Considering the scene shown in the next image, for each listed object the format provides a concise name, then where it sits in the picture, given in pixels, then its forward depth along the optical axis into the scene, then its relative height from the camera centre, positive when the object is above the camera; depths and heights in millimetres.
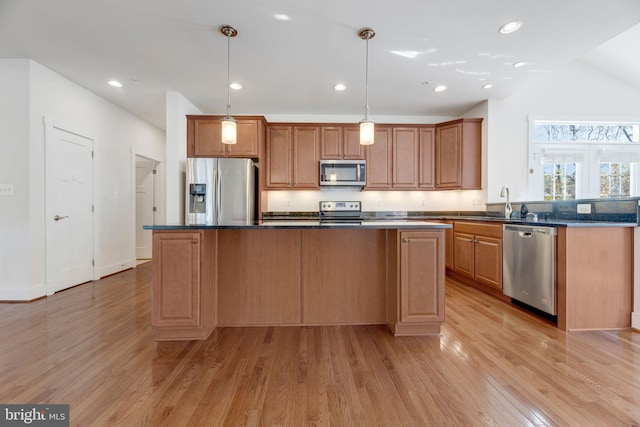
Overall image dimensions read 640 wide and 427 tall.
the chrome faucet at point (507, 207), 3559 +57
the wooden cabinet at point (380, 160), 4633 +850
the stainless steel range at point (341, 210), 4656 +24
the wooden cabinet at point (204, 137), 4137 +1099
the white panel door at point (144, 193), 5582 +369
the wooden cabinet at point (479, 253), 3234 -529
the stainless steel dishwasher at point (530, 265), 2506 -525
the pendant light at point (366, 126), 2441 +749
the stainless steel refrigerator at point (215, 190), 3838 +293
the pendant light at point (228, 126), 2494 +764
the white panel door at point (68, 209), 3357 +29
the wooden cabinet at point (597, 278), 2369 -563
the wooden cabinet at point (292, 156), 4551 +900
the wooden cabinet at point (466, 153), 4352 +908
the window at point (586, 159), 4344 +819
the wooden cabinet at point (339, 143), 4578 +1117
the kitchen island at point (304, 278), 2373 -576
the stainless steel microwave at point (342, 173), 4508 +622
